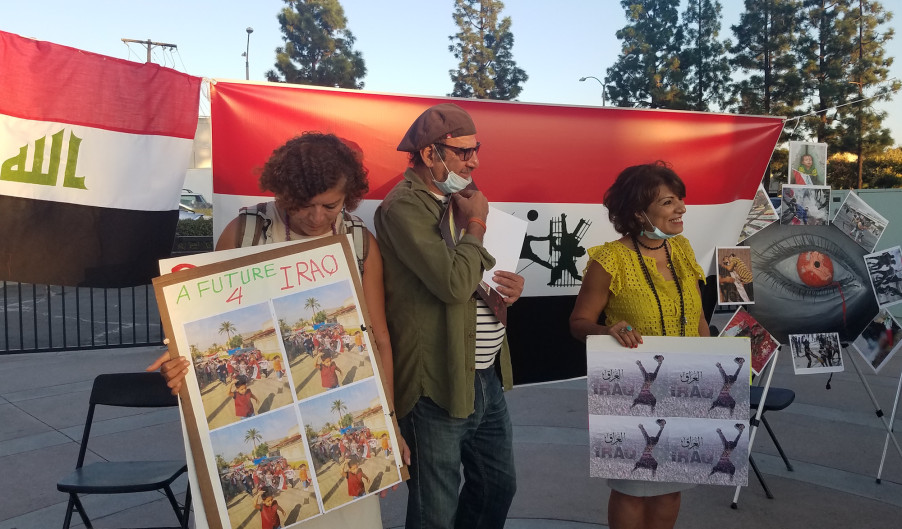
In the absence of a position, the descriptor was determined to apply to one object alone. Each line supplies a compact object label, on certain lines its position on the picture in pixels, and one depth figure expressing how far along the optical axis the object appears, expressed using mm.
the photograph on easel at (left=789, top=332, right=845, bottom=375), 4000
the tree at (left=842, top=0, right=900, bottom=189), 26781
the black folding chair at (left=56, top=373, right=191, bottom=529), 2795
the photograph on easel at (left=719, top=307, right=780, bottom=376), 3910
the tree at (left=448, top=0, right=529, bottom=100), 38594
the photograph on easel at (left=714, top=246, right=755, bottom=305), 3703
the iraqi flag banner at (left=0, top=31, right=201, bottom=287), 2521
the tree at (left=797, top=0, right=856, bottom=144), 26781
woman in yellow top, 2506
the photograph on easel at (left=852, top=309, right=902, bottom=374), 4145
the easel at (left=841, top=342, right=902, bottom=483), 4062
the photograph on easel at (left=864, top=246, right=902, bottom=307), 4039
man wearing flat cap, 2039
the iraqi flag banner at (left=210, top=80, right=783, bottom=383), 3102
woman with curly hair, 1941
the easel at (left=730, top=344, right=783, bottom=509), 3745
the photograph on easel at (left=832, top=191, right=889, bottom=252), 3961
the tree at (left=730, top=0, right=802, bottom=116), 27625
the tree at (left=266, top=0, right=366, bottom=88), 33875
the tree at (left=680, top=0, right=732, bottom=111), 30125
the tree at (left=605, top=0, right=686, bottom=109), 31422
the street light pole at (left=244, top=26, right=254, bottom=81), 39938
